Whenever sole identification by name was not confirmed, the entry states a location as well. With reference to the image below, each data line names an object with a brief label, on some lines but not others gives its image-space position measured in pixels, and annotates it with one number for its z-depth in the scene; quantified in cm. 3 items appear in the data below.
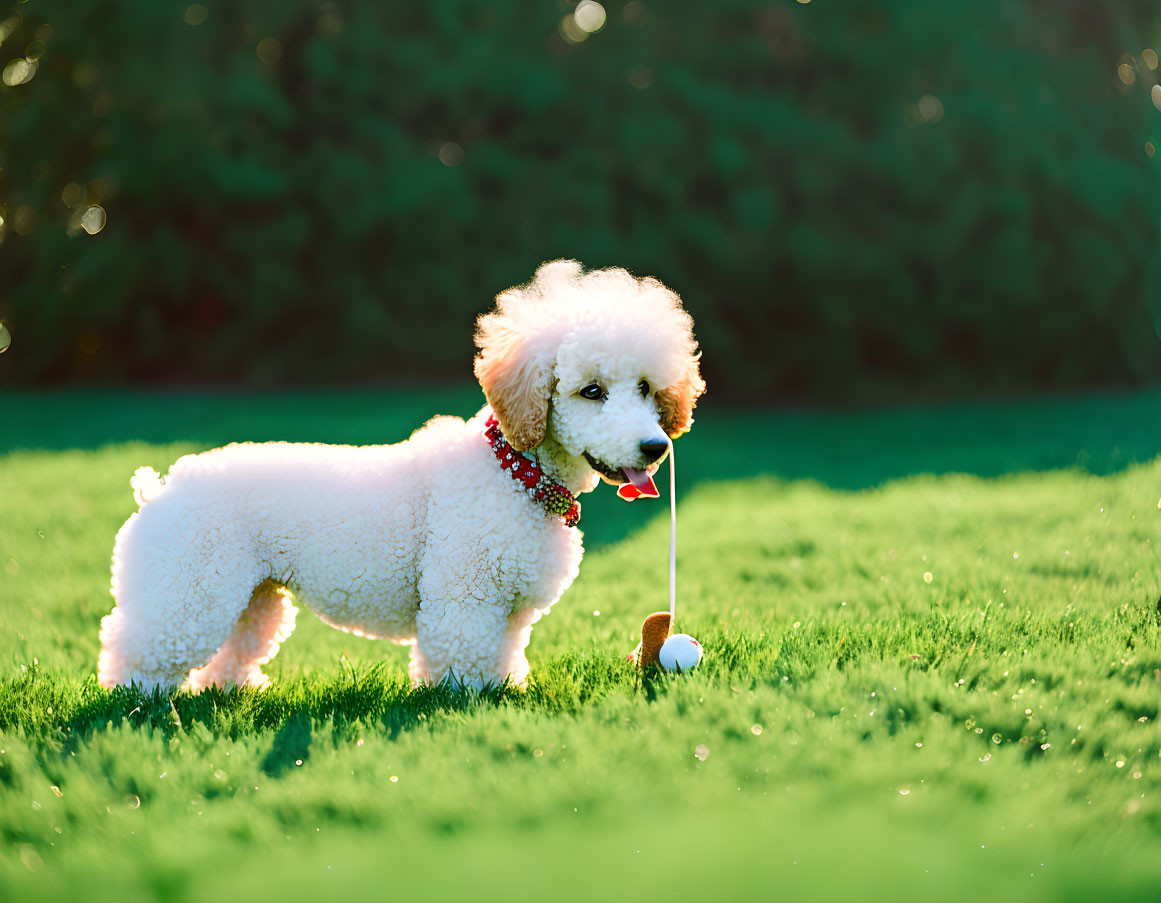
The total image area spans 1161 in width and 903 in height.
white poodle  287
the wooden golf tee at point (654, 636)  328
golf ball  322
